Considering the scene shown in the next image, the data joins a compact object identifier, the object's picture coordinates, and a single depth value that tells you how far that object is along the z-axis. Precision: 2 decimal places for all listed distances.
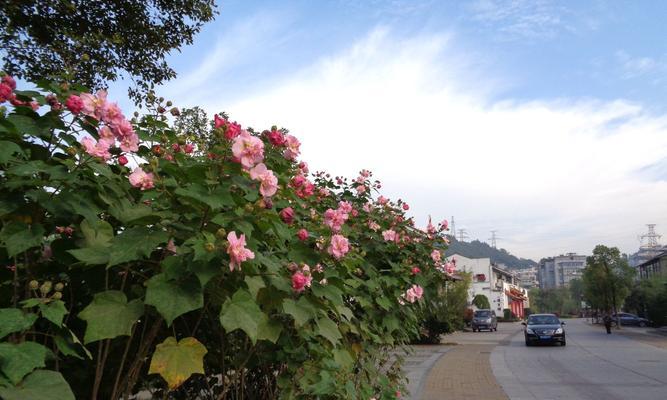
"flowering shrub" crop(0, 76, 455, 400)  1.59
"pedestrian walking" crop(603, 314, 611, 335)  35.12
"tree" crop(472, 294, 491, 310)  59.46
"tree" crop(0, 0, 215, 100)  6.59
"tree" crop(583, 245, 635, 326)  42.59
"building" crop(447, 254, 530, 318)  72.56
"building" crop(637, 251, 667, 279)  60.87
